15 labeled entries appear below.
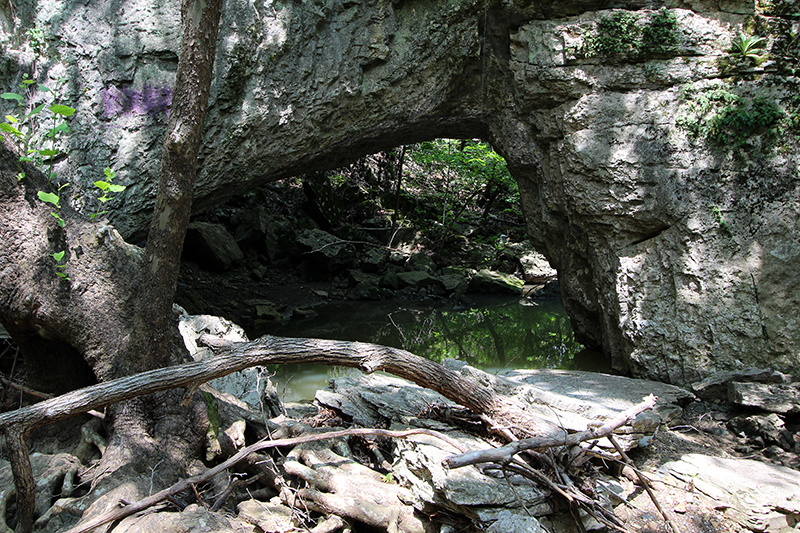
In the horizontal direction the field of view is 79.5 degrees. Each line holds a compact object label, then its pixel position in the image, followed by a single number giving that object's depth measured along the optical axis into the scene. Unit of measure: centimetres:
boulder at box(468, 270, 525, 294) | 1147
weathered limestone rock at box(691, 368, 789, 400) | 412
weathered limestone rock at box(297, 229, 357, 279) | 1091
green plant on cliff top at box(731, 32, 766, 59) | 444
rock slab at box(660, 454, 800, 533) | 268
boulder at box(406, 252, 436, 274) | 1191
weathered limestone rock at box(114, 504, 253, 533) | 214
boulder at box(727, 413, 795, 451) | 358
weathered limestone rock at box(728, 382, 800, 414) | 370
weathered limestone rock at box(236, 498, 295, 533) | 237
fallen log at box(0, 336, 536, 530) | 225
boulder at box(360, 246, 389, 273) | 1155
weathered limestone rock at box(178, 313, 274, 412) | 388
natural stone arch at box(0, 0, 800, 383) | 445
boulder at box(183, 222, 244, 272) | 953
